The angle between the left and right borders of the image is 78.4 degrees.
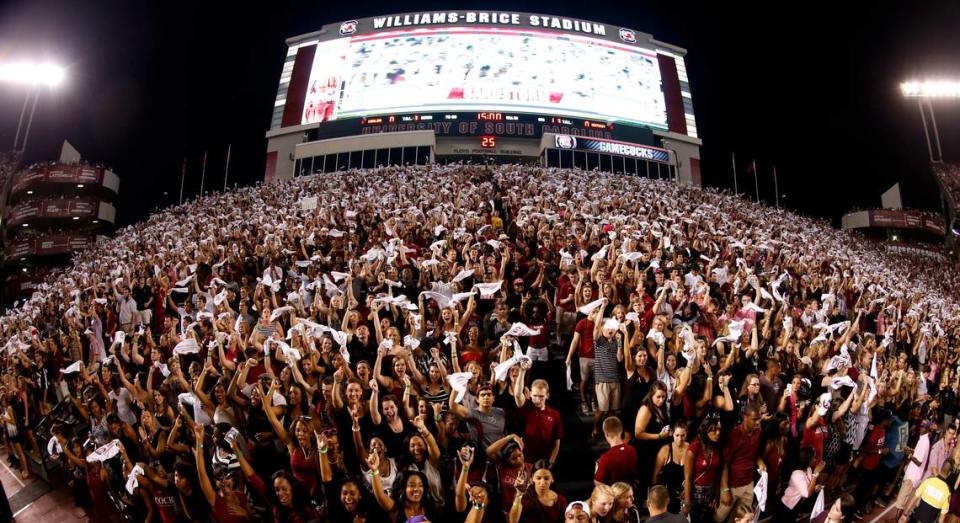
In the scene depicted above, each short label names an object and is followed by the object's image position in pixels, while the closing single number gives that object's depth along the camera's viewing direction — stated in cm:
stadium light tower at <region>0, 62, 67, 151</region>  2348
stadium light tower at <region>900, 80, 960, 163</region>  3528
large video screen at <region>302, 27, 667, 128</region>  3750
